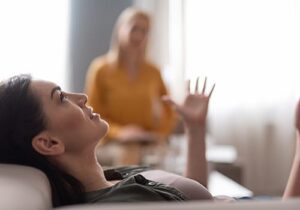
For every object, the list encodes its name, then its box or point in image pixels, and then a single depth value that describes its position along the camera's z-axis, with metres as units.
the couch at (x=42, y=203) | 1.13
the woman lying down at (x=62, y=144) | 1.47
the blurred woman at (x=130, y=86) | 3.21
